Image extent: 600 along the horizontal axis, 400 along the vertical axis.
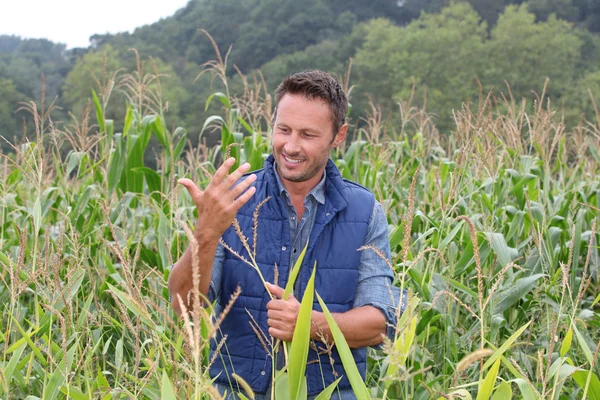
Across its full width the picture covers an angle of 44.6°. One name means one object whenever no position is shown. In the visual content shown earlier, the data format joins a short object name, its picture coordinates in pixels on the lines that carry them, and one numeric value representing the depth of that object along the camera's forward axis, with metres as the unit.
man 2.26
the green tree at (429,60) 43.38
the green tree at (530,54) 42.75
